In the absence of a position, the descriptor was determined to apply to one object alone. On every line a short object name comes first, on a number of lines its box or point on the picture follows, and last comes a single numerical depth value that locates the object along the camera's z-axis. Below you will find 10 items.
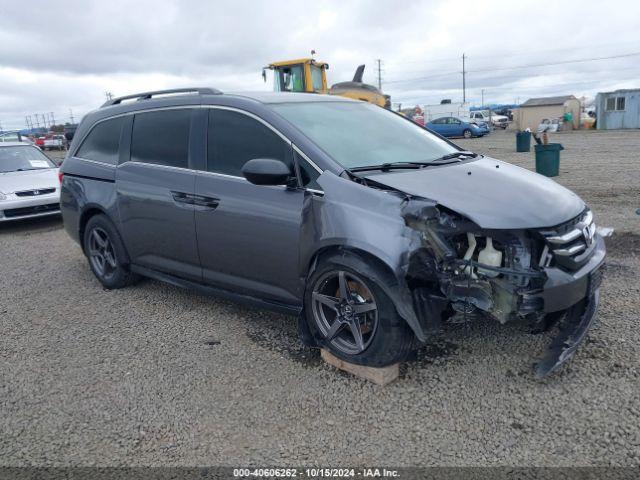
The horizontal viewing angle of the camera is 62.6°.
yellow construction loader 17.55
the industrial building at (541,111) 38.44
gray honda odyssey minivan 3.04
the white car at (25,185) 8.62
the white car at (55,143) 38.66
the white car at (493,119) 48.28
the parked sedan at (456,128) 34.38
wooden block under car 3.26
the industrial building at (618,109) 33.62
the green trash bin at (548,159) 12.12
